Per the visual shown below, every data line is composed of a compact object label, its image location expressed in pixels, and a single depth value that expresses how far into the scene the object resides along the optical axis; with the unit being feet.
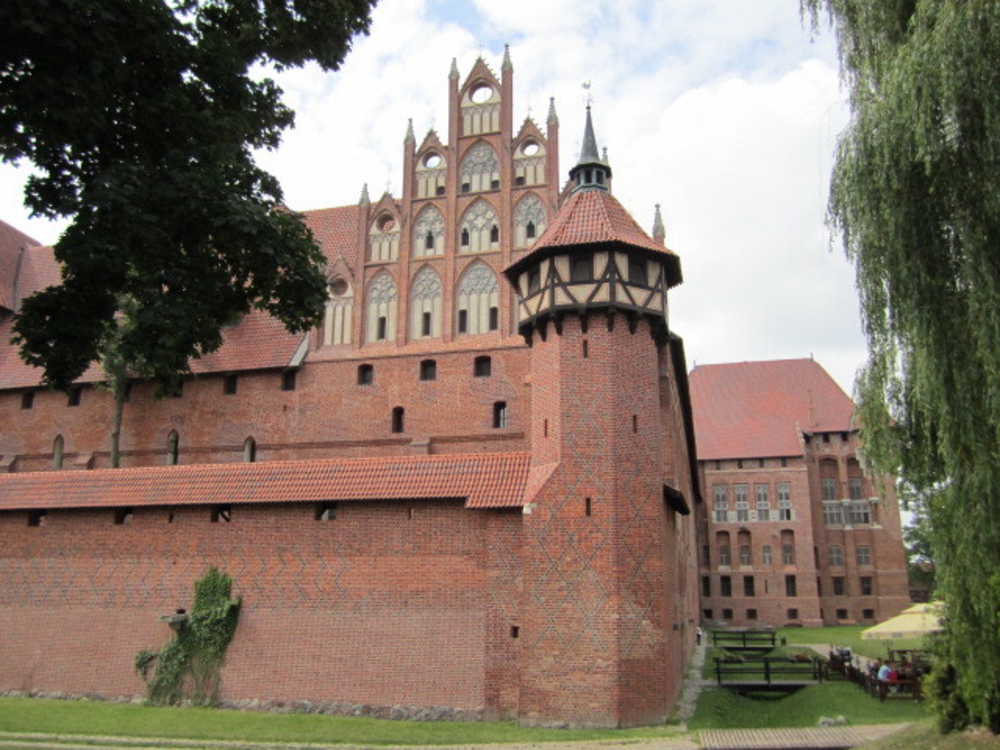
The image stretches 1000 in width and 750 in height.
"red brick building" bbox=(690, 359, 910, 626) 142.61
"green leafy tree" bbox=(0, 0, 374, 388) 27.45
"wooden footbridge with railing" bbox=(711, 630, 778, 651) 98.73
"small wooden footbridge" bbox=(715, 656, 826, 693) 57.67
